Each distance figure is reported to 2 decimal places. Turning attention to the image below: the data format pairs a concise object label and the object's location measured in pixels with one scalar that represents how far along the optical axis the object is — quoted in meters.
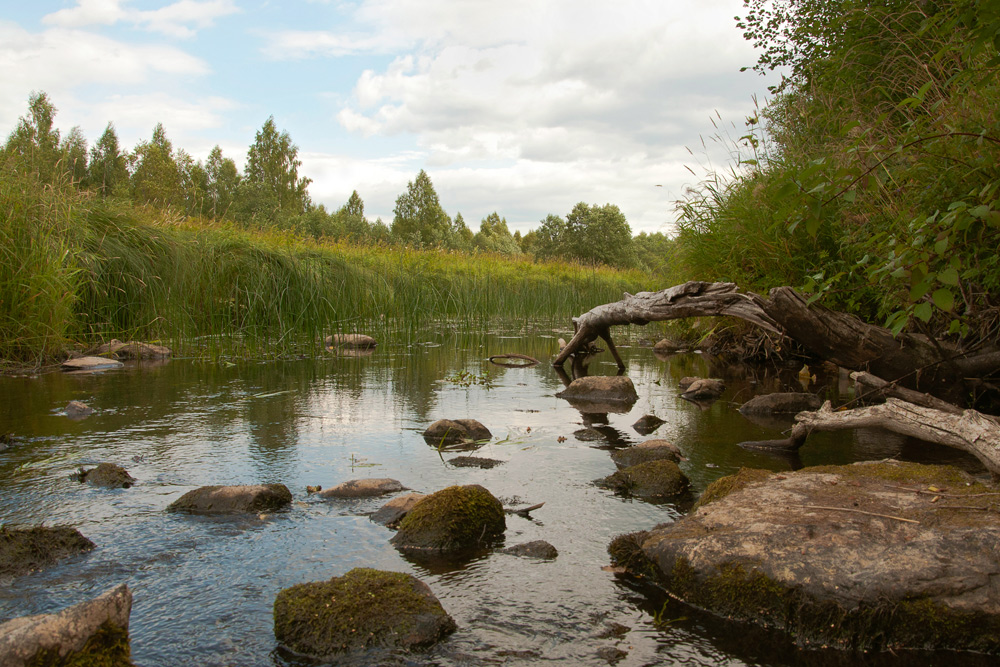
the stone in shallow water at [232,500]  3.31
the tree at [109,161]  40.95
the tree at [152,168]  41.97
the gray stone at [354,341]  11.12
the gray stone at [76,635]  1.72
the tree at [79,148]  34.91
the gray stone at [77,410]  5.52
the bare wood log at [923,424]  3.17
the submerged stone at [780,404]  5.94
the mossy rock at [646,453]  4.24
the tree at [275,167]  56.59
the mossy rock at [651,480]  3.67
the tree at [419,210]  49.97
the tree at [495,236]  50.66
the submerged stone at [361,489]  3.59
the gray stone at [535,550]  2.86
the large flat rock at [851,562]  2.21
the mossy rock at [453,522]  2.94
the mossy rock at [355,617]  2.14
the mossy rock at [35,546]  2.58
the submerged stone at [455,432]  4.87
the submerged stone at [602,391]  6.70
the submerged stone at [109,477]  3.69
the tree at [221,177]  48.59
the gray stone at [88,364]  8.19
